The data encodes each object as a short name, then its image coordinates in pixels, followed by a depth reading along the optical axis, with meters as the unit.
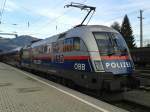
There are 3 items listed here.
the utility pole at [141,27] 20.93
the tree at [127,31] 33.62
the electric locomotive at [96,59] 4.90
